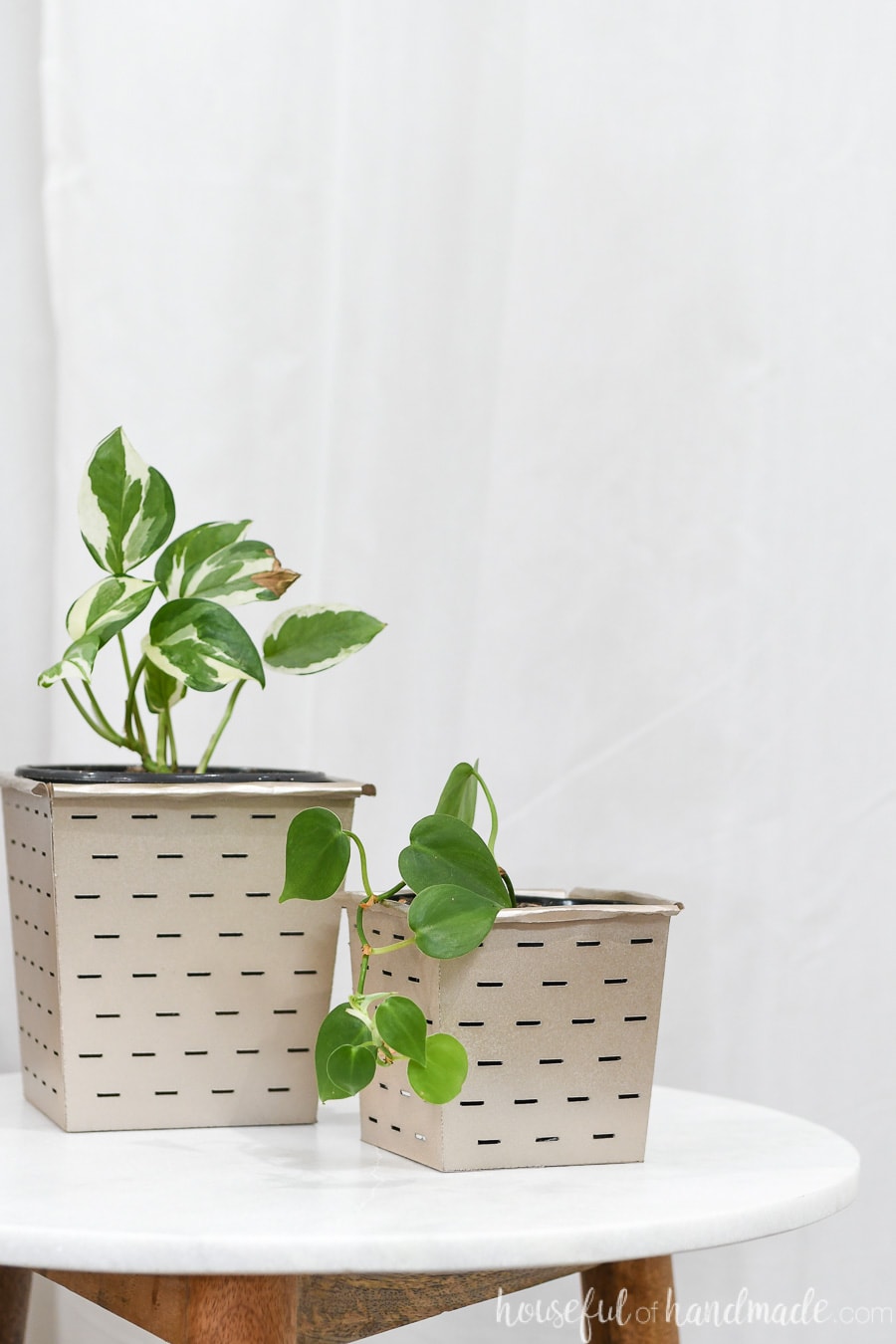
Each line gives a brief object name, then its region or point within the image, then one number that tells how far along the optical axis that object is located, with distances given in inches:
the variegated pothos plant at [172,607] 70.9
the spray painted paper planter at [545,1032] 69.3
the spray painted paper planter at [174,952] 71.4
